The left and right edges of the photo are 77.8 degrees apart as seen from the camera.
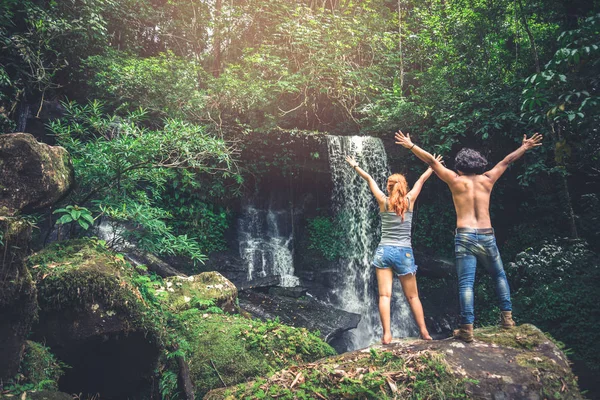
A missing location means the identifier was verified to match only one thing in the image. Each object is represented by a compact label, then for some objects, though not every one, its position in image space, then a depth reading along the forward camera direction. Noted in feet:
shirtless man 13.01
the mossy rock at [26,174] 13.19
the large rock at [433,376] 9.86
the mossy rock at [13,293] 10.39
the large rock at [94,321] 12.63
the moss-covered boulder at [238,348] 14.74
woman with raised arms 13.66
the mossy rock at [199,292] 19.90
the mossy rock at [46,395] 9.43
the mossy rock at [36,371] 10.53
